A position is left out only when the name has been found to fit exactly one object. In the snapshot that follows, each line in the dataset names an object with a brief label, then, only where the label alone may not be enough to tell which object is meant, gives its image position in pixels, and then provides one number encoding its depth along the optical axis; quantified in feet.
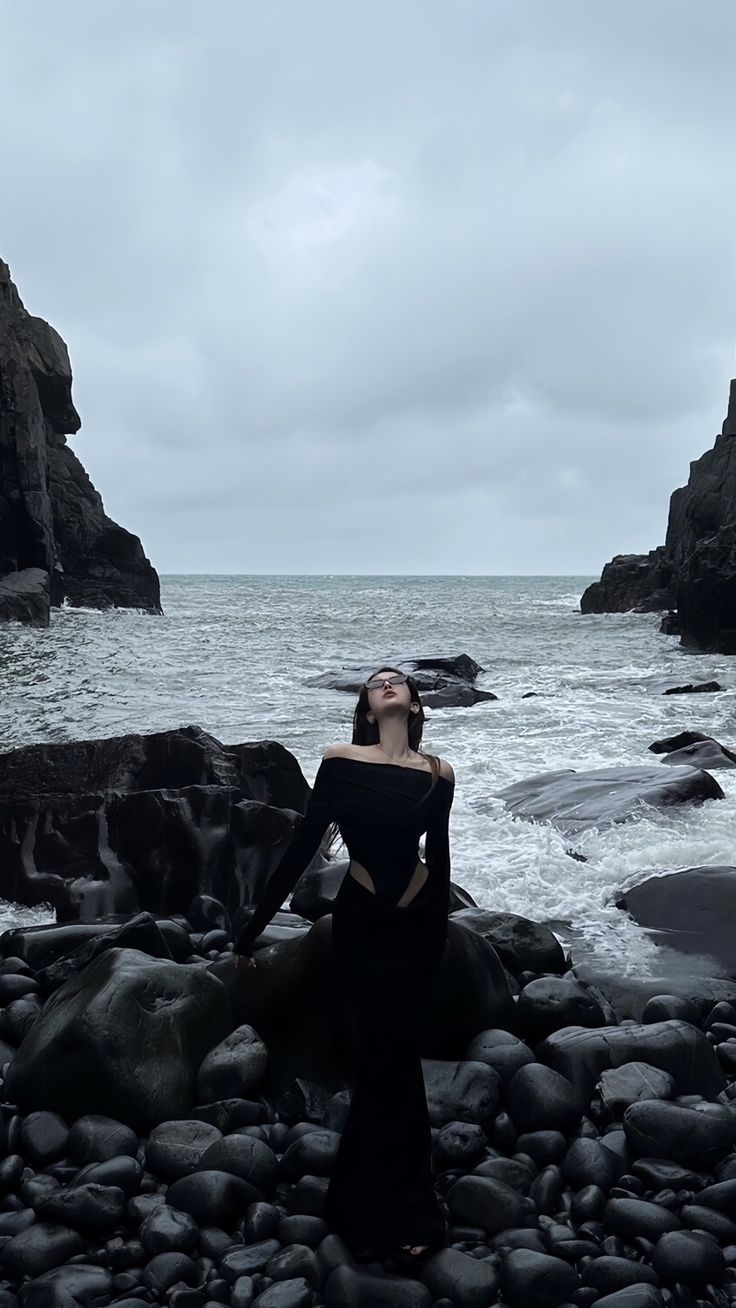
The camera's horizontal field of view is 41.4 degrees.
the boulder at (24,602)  122.42
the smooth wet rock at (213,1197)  11.64
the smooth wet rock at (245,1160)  12.24
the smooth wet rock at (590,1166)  12.26
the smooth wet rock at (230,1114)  13.51
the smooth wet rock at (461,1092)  13.70
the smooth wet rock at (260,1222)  11.39
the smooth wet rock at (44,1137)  12.96
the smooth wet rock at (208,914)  22.04
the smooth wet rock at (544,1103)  13.35
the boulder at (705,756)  39.09
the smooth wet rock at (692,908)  20.84
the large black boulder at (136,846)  23.00
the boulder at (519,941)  19.13
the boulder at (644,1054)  14.47
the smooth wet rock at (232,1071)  14.02
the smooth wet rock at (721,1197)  11.71
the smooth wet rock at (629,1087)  13.71
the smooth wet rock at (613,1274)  10.46
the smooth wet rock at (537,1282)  10.32
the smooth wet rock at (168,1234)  11.15
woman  11.05
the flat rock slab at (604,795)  31.12
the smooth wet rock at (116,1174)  12.08
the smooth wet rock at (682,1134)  12.67
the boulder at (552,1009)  16.24
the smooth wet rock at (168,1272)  10.64
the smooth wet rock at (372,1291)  10.21
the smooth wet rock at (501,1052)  14.55
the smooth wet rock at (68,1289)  10.27
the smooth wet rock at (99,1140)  12.85
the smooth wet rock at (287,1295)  10.16
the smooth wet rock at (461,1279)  10.35
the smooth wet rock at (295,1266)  10.62
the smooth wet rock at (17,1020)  16.07
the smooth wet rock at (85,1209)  11.48
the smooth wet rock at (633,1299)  10.02
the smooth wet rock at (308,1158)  12.50
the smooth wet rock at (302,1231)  11.26
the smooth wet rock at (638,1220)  11.27
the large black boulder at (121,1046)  13.47
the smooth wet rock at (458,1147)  12.84
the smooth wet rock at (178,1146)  12.50
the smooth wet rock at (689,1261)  10.59
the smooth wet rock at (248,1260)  10.71
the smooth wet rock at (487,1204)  11.55
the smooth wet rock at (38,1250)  10.96
